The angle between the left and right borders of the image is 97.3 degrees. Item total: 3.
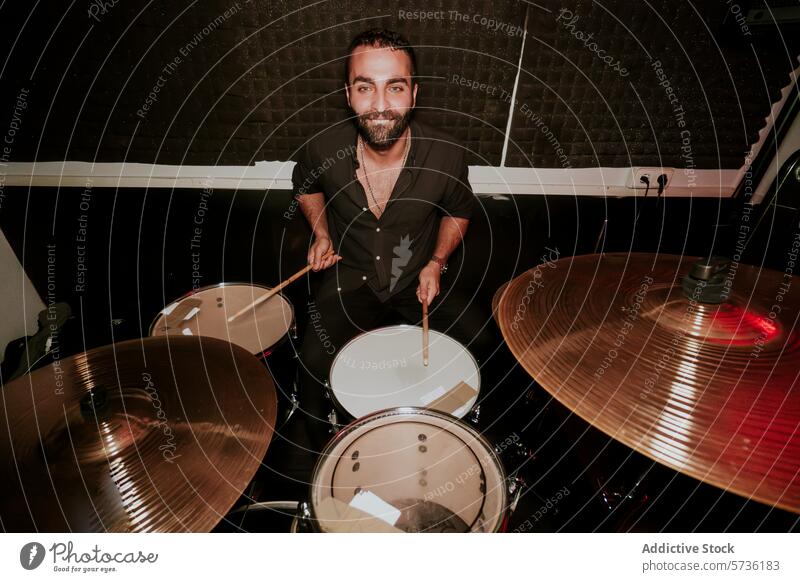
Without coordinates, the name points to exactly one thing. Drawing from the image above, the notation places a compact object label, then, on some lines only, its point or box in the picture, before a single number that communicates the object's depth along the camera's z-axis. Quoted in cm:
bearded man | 164
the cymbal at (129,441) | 72
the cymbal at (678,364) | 70
